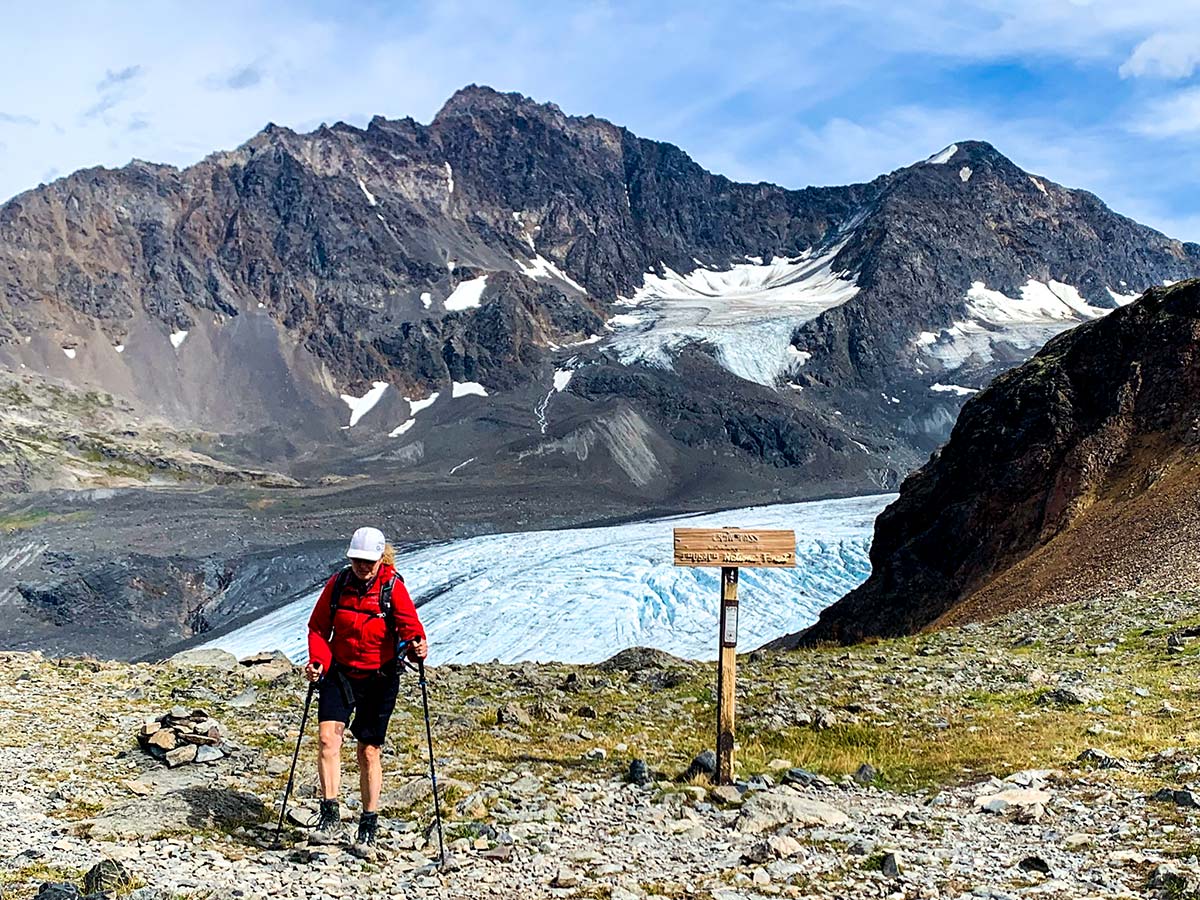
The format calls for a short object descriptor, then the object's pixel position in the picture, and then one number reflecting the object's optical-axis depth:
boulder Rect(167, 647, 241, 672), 20.12
